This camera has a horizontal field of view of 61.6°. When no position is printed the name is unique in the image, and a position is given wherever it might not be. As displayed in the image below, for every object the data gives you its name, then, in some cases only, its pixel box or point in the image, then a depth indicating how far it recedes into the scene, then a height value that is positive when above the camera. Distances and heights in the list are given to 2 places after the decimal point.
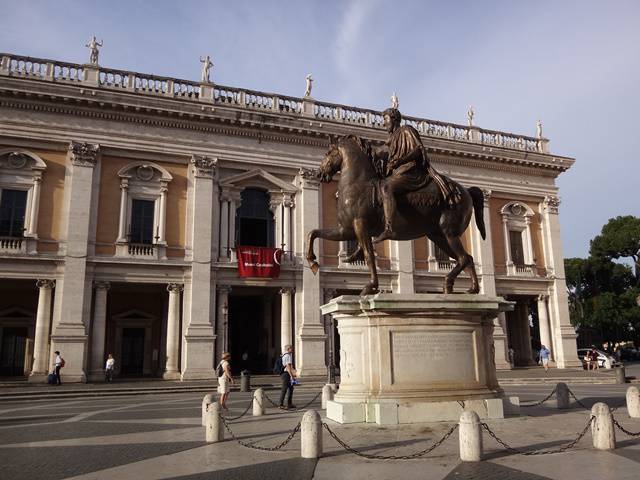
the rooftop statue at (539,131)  34.16 +13.00
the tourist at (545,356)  29.75 -0.96
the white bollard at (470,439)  6.02 -1.10
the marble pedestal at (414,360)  7.97 -0.29
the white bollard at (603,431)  6.52 -1.12
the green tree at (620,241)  47.22 +8.56
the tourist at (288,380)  12.10 -0.85
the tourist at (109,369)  22.22 -1.00
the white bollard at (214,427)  7.66 -1.18
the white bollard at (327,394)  10.69 -1.04
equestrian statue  8.92 +2.35
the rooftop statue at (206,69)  26.38 +13.33
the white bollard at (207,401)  9.04 -0.96
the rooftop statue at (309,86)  28.09 +13.19
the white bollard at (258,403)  10.81 -1.21
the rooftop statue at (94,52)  24.75 +13.31
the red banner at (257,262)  25.41 +3.76
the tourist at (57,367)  20.72 -0.83
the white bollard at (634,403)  9.20 -1.11
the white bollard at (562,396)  10.27 -1.09
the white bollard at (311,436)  6.32 -1.10
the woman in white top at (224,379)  12.23 -0.82
